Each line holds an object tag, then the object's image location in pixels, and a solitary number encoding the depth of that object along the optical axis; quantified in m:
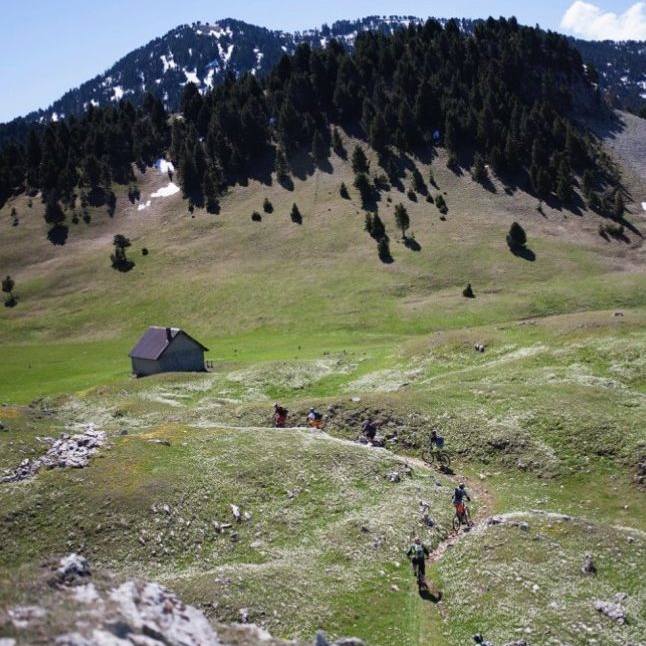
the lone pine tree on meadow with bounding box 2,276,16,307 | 136.23
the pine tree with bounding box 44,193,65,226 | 169.62
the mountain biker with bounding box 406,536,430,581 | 30.41
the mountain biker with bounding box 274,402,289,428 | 52.81
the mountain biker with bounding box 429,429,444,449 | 46.00
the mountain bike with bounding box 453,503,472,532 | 36.06
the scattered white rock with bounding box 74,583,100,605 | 19.11
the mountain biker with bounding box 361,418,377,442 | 49.03
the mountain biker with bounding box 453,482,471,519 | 36.16
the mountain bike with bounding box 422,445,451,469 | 45.69
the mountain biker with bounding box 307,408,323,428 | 51.62
